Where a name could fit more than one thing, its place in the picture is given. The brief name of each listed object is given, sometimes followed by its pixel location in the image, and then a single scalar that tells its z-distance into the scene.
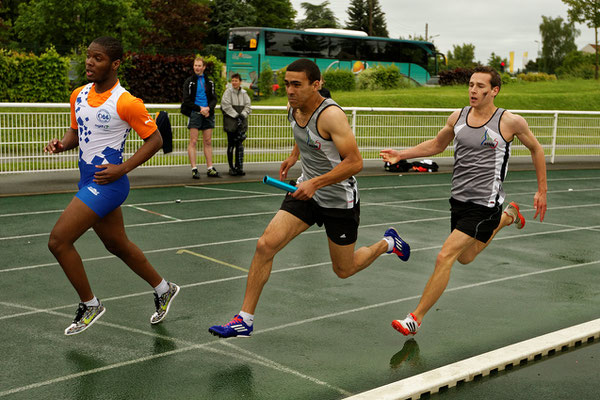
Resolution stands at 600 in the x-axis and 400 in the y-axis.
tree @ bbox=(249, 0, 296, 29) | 74.25
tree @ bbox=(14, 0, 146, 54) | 46.81
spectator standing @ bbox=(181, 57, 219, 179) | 13.64
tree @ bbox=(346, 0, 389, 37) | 94.49
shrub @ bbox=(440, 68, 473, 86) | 47.66
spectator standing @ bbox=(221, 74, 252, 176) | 14.35
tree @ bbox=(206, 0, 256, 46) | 66.44
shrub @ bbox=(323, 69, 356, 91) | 40.41
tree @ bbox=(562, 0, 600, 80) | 43.41
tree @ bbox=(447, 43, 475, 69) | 117.91
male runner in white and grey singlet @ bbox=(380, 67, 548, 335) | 5.43
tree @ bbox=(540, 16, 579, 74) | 128.12
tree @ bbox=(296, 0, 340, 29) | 93.62
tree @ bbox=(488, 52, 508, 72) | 110.76
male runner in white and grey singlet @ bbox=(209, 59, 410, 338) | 4.81
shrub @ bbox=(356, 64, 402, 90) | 41.72
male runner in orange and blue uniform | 4.91
